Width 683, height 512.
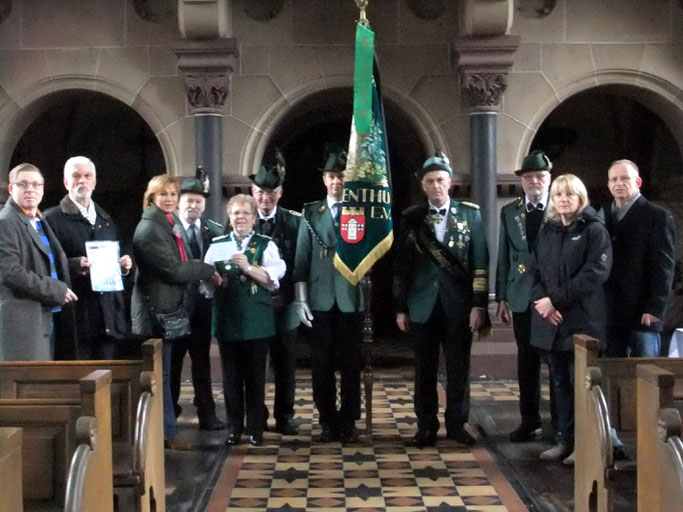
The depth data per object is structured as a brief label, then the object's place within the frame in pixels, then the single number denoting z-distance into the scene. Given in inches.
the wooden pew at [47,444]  114.1
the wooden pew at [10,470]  86.4
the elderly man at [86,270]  200.2
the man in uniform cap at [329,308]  214.5
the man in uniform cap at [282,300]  227.1
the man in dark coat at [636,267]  197.8
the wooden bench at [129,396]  139.7
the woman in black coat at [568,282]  189.2
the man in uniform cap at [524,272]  213.8
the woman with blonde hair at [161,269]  204.1
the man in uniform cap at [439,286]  210.8
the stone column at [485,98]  314.7
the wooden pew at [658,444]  104.1
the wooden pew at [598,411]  140.9
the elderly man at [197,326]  225.5
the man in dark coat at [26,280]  182.9
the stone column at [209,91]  313.9
